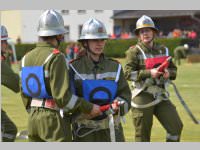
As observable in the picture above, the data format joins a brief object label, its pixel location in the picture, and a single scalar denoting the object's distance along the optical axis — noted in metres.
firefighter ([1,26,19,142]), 6.55
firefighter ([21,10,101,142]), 4.94
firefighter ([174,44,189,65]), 32.51
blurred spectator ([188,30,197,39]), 39.06
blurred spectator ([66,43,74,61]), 38.97
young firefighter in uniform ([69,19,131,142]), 5.37
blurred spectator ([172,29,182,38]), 40.56
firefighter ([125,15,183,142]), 7.41
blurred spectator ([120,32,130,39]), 42.62
